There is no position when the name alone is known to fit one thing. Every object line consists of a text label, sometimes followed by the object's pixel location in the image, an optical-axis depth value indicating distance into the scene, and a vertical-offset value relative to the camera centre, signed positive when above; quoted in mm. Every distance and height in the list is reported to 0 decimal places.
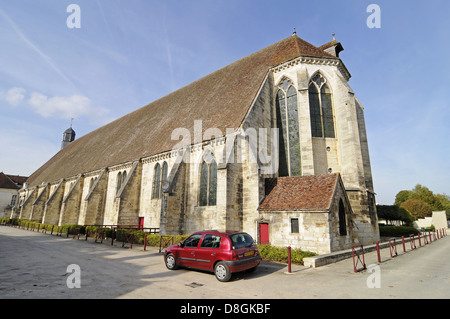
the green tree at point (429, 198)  51312 +3339
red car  7097 -1247
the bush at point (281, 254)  9570 -1642
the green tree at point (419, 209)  44859 +868
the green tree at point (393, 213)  26219 +77
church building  12633 +3726
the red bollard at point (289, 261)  8117 -1594
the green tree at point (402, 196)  61138 +4487
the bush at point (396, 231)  23625 -1684
